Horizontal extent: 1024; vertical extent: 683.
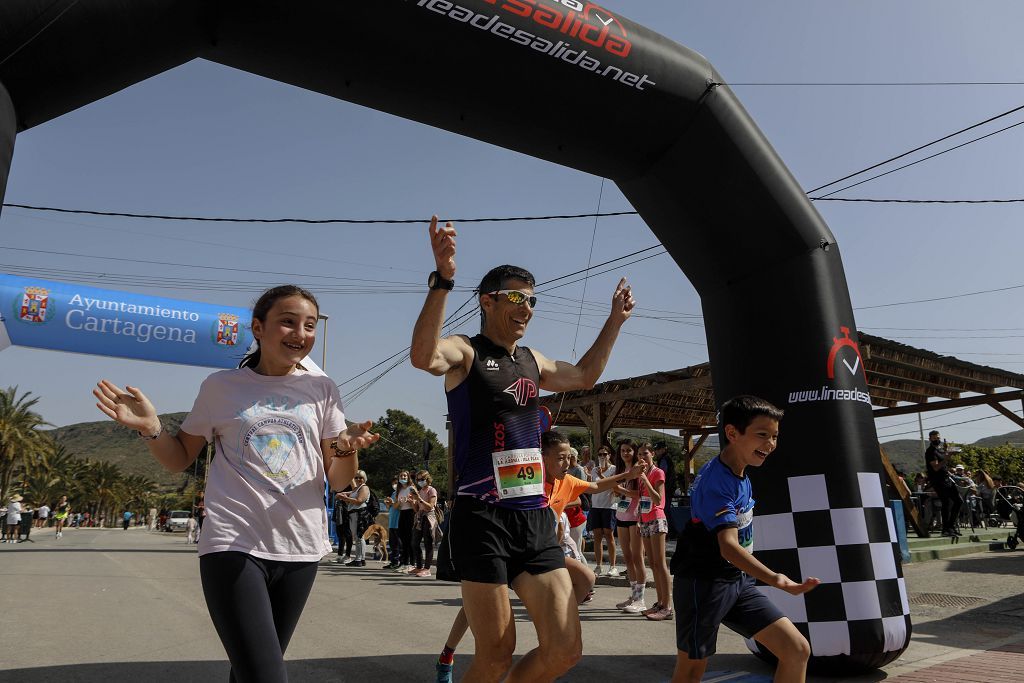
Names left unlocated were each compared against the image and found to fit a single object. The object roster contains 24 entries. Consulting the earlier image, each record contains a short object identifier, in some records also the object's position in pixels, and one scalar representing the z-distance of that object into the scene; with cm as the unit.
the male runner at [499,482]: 288
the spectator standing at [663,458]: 1034
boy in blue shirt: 320
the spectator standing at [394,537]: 1355
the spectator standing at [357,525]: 1477
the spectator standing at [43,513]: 4103
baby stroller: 1200
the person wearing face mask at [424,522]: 1253
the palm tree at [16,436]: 4931
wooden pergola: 1452
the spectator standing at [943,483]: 1359
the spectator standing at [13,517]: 2683
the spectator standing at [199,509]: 2325
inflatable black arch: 427
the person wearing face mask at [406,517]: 1322
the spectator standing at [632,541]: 761
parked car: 6254
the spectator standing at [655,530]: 714
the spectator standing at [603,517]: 1036
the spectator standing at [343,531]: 1566
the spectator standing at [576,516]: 837
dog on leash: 1518
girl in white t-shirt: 235
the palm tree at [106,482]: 8956
